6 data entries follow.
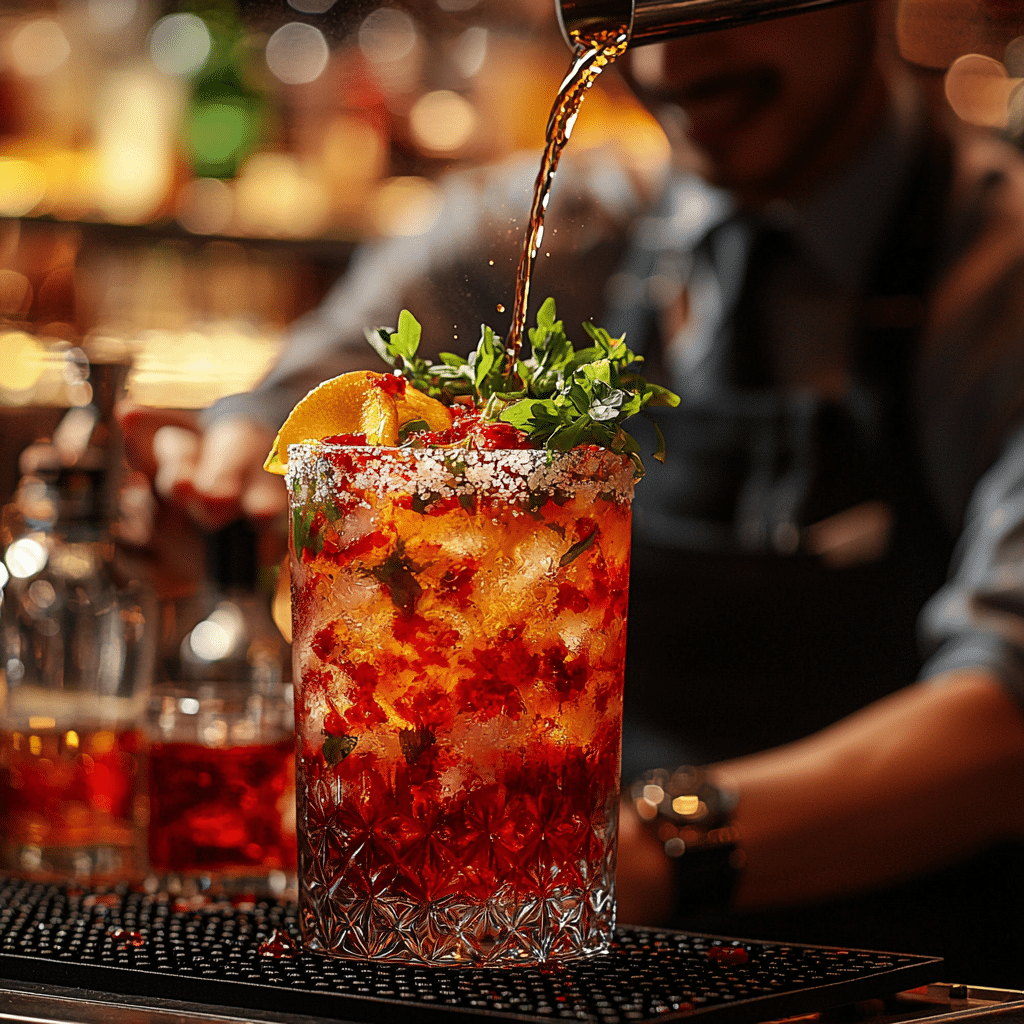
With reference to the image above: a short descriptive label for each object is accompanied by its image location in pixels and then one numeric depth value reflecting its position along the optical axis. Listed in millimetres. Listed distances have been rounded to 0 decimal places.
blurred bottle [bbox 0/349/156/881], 978
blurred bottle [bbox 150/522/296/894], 952
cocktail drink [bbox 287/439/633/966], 824
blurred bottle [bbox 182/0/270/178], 2928
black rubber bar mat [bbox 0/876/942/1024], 790
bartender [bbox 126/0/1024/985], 1305
